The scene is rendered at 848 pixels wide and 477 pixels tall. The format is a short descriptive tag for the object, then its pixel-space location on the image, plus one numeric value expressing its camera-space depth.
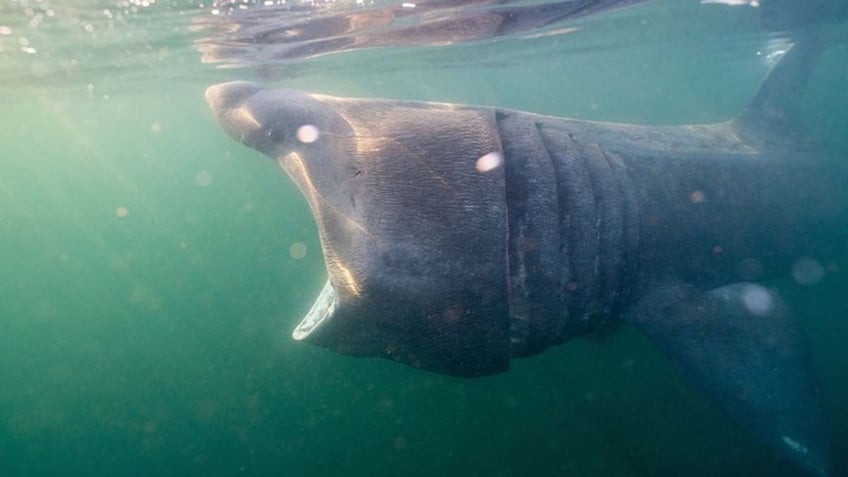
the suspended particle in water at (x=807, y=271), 6.85
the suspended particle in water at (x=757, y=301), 4.58
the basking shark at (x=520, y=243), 3.10
